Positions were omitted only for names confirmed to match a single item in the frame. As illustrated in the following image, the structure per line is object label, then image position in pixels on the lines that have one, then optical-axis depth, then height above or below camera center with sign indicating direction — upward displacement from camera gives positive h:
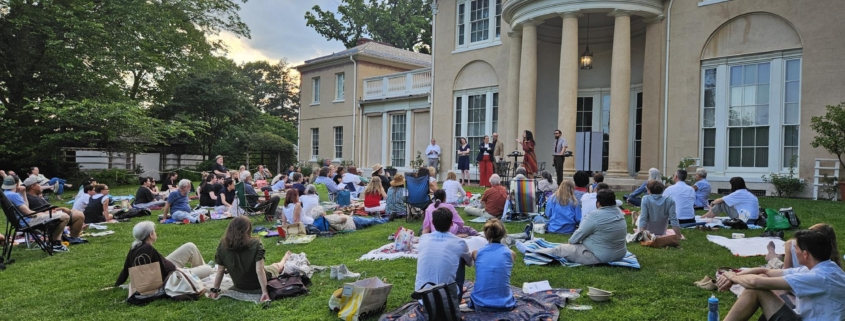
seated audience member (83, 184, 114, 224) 11.87 -1.35
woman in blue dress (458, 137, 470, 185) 18.58 -0.20
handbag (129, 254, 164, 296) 5.77 -1.38
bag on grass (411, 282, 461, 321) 4.39 -1.21
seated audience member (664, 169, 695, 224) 9.41 -0.73
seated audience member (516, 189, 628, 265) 6.59 -0.96
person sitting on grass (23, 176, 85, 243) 9.67 -1.17
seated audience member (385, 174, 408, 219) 11.96 -1.02
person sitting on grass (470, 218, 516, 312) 4.96 -1.12
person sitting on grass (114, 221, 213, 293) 5.82 -1.15
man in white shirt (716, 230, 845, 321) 3.66 -0.87
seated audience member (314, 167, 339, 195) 15.16 -0.91
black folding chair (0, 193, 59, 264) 8.09 -1.27
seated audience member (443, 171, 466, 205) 12.71 -0.86
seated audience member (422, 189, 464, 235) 8.23 -0.97
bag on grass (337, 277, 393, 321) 4.93 -1.36
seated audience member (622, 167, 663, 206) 11.87 -0.91
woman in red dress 15.19 +0.01
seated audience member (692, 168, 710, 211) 11.43 -0.75
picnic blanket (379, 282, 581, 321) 4.79 -1.41
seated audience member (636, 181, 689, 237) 7.93 -0.79
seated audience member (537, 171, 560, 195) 12.13 -0.69
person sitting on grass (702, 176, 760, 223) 9.55 -0.79
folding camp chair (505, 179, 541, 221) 10.74 -0.91
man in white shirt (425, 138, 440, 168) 20.59 +0.00
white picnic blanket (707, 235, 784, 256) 7.31 -1.23
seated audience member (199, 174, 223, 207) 13.66 -1.16
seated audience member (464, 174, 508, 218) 11.00 -0.91
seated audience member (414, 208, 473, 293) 5.02 -0.94
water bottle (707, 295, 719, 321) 4.11 -1.13
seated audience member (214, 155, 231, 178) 17.27 -0.72
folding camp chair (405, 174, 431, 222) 11.40 -0.88
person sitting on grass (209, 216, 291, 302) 5.62 -1.15
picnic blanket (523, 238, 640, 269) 6.64 -1.31
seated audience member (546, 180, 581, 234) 9.25 -0.94
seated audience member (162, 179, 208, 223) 12.30 -1.36
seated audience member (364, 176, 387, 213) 12.62 -1.07
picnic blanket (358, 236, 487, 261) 7.79 -1.49
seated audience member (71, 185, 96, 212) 11.96 -1.22
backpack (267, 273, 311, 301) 5.79 -1.48
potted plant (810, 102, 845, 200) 11.93 +0.64
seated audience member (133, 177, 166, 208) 13.88 -1.31
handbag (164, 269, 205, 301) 5.82 -1.50
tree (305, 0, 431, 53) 41.69 +9.74
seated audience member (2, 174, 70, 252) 8.77 -1.19
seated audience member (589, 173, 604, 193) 10.68 -0.44
